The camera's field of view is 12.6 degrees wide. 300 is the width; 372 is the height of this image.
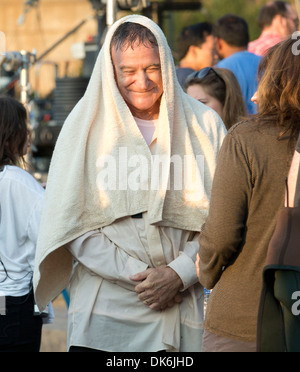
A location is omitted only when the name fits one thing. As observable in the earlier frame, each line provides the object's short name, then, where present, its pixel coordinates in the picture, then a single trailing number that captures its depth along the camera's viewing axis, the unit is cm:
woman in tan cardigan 419
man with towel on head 530
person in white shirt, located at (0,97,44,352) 609
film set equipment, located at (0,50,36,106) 1181
